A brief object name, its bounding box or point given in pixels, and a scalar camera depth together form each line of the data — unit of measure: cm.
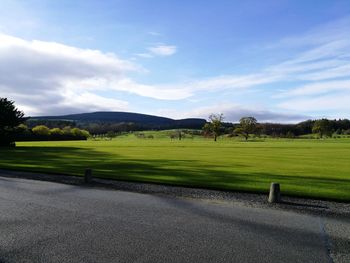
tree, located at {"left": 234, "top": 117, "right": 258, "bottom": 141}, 15312
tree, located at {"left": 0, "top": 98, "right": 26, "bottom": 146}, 5684
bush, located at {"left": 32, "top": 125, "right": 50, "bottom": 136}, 10942
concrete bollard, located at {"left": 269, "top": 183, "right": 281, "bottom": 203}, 1287
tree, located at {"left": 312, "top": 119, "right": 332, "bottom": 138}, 16912
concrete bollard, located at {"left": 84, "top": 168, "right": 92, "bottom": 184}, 1727
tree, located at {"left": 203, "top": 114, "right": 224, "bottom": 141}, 13688
